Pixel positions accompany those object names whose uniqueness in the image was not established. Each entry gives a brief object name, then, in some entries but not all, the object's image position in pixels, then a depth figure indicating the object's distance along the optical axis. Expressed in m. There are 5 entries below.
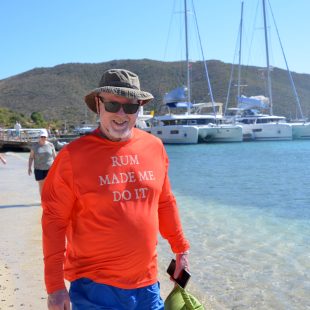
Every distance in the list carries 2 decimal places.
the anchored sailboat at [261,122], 50.94
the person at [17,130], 40.65
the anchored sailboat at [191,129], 48.66
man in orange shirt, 2.39
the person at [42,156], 9.23
